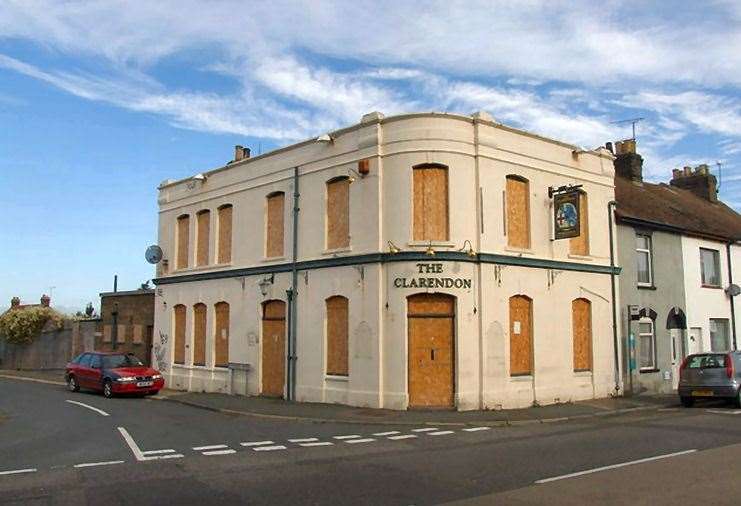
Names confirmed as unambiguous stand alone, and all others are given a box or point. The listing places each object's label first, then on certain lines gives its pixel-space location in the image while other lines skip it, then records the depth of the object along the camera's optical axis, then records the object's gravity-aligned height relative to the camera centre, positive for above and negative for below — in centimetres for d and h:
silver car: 1825 -122
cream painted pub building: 1781 +173
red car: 2208 -138
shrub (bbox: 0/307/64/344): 3759 +62
